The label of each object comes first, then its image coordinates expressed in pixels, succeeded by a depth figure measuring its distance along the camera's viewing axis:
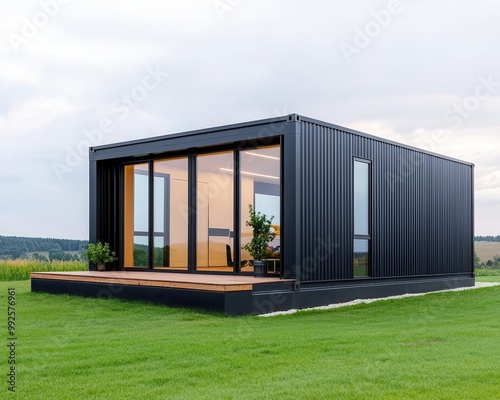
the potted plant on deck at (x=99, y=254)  11.97
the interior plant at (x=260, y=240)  9.60
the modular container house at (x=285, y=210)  9.20
